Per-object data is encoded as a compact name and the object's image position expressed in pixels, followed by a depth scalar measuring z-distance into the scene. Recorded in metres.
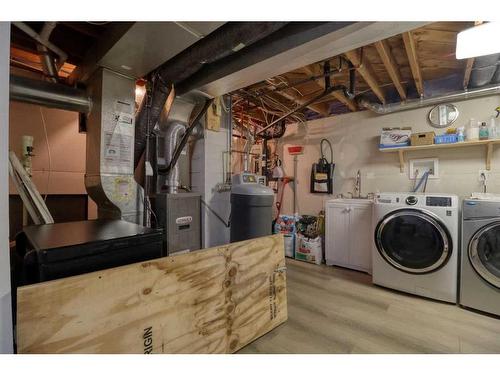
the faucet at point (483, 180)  2.46
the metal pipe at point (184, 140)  2.38
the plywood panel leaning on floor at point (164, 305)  0.82
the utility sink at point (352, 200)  2.79
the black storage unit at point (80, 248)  0.90
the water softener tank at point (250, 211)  2.51
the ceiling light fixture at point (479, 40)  1.34
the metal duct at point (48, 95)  1.61
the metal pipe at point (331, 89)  2.44
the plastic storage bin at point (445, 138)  2.42
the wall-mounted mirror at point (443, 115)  2.59
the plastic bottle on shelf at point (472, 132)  2.33
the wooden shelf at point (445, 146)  2.31
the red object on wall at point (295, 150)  3.85
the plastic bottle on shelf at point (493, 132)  2.24
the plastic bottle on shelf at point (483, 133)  2.28
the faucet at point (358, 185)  3.29
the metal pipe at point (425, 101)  2.31
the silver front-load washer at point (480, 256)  1.82
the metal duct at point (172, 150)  2.42
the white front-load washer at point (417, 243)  2.02
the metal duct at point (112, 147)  1.87
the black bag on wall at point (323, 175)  3.54
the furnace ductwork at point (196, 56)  1.39
